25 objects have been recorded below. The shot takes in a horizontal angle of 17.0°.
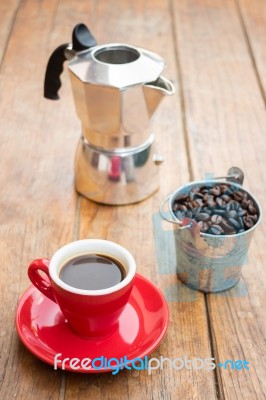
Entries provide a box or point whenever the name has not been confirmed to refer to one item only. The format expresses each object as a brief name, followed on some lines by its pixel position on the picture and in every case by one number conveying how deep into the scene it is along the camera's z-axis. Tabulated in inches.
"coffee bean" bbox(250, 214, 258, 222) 30.7
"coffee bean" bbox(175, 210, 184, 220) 31.0
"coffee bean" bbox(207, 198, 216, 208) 31.4
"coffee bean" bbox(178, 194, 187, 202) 31.7
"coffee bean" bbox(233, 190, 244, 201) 31.7
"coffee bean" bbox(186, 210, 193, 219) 31.0
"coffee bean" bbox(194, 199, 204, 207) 31.4
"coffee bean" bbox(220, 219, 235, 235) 30.4
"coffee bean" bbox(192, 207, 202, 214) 31.1
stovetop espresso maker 33.8
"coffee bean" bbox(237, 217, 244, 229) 30.6
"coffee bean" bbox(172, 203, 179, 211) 31.4
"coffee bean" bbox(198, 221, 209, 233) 30.3
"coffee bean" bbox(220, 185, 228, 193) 32.1
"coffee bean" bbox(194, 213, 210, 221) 30.7
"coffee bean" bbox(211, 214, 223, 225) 30.6
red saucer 28.0
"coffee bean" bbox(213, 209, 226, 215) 31.1
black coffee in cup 27.9
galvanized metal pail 30.0
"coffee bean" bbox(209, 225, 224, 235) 30.2
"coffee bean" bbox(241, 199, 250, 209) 31.4
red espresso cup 27.0
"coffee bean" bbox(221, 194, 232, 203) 31.7
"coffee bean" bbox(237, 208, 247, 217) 31.0
